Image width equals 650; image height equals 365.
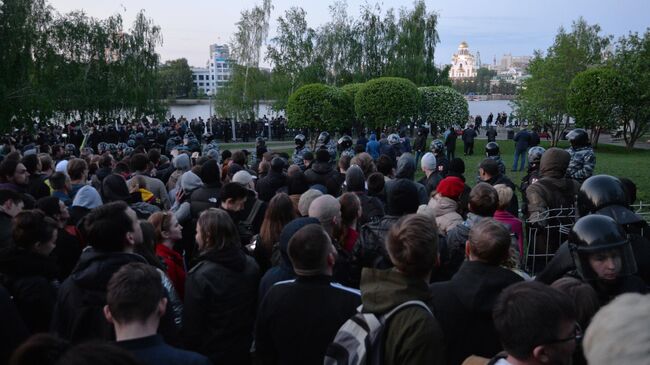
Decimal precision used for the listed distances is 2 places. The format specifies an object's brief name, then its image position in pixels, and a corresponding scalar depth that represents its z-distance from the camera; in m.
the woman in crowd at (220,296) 3.65
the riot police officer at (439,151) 9.78
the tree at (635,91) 26.84
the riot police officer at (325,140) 13.16
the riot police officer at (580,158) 7.64
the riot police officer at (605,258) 3.21
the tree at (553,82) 30.33
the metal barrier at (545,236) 5.98
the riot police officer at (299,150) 11.06
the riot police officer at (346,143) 12.82
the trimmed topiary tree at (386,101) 25.83
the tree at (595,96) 26.22
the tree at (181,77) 89.54
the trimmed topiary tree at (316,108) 24.92
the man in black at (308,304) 3.17
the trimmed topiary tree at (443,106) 28.39
